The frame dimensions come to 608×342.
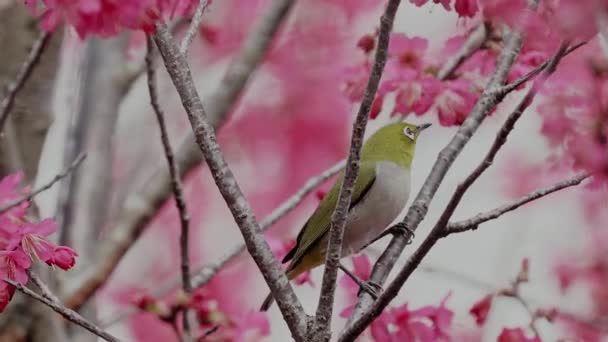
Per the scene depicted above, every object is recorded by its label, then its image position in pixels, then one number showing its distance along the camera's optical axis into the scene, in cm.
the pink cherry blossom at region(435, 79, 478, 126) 705
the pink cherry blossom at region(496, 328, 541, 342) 664
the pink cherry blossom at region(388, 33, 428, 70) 794
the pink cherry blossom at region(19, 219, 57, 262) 510
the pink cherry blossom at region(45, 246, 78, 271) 503
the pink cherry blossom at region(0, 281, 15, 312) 482
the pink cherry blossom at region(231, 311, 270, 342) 755
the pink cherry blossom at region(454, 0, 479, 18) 515
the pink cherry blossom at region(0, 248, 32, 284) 491
